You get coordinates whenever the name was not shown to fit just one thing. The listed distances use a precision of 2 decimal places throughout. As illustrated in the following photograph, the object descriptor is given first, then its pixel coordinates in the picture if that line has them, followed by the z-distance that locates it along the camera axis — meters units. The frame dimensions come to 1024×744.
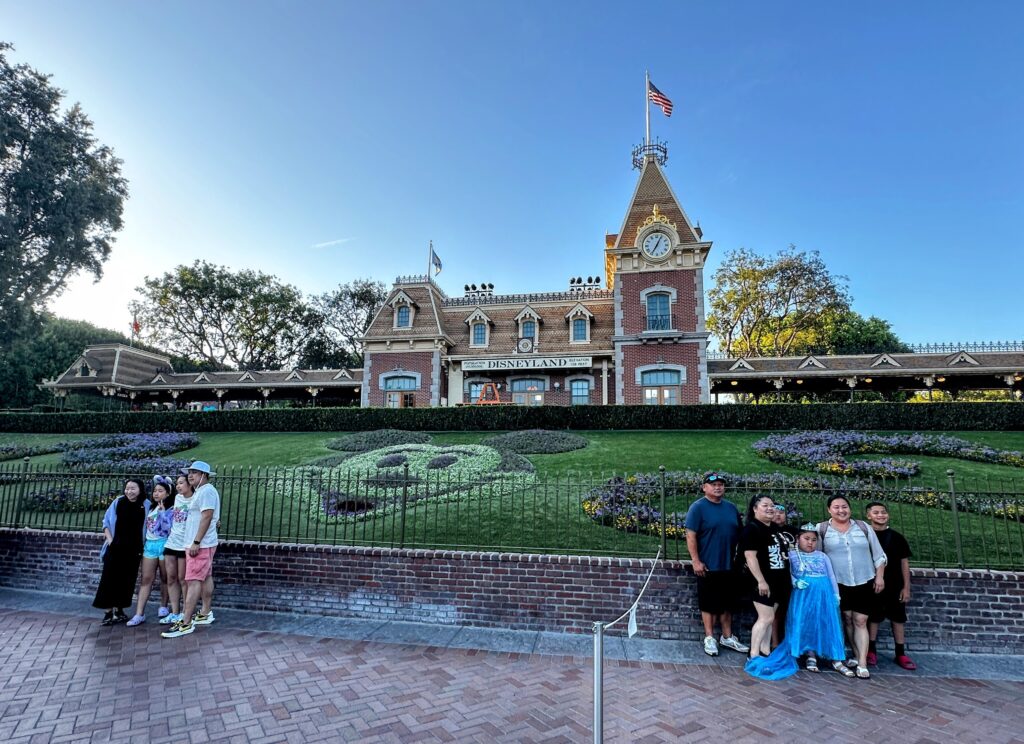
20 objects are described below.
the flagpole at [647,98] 26.08
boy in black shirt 5.45
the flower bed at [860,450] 11.95
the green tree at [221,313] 41.88
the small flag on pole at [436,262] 30.91
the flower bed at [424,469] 10.06
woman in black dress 6.55
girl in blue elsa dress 5.26
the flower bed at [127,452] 14.75
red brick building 24.67
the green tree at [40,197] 26.00
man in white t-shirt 6.24
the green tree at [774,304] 36.47
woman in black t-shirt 5.40
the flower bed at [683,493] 6.60
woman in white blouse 5.34
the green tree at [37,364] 40.66
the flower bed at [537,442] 16.12
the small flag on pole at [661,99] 25.00
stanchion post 3.07
